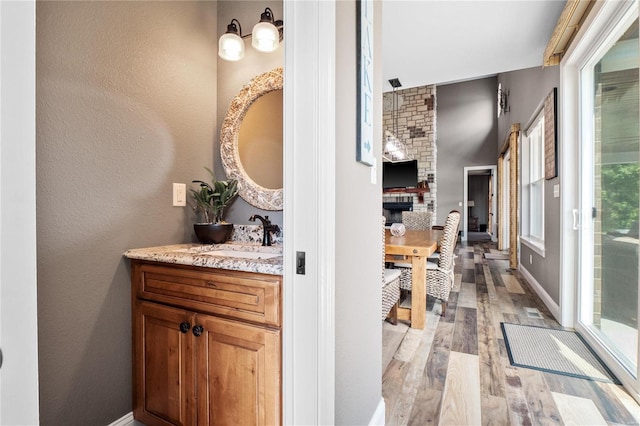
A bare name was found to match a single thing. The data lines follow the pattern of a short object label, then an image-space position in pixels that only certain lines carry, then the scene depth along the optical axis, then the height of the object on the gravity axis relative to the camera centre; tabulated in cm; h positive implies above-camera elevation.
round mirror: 167 +42
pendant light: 490 +112
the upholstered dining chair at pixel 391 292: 226 -65
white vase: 336 -21
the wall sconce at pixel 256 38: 154 +93
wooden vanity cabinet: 103 -53
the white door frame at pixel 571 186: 238 +21
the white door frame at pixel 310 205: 87 +2
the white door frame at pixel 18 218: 36 -1
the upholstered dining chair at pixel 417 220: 505 -14
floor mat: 190 -101
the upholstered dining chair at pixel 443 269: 271 -53
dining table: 251 -53
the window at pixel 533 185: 388 +39
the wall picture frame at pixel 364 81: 111 +50
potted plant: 160 +3
